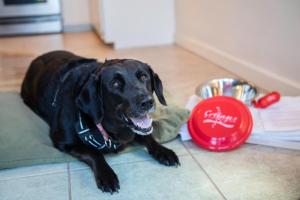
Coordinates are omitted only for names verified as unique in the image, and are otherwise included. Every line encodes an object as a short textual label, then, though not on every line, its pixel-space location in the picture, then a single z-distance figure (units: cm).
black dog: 138
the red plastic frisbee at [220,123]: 165
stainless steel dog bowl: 217
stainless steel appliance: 529
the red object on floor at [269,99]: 188
